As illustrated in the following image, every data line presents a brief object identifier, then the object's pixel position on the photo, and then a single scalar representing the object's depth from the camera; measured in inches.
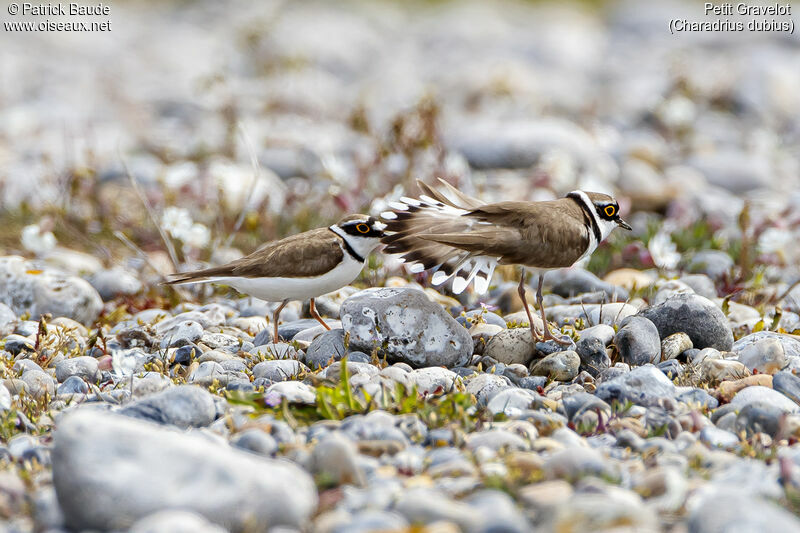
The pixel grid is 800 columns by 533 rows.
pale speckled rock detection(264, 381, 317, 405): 354.9
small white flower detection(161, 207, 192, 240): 553.6
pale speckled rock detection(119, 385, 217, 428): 339.6
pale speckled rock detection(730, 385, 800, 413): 359.6
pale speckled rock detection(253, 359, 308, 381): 402.6
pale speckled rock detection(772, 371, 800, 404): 377.1
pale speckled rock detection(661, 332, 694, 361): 427.2
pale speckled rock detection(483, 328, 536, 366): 432.8
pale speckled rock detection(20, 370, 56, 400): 390.6
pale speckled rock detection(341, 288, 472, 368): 421.4
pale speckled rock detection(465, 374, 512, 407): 379.2
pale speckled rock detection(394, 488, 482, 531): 256.1
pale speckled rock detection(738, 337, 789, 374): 409.1
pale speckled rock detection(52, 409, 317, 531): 255.8
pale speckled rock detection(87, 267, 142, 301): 575.8
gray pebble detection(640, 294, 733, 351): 441.4
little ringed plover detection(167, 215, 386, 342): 447.8
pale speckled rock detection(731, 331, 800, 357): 431.4
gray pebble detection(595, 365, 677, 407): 373.4
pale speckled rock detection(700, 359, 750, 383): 399.2
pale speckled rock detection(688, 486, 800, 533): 243.3
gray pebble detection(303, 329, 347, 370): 425.4
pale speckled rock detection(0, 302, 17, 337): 486.6
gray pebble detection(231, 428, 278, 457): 310.7
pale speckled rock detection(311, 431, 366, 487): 290.8
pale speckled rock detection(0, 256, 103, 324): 522.9
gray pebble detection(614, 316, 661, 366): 422.9
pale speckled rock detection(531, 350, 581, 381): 408.5
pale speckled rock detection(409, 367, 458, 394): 387.9
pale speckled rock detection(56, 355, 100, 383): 419.5
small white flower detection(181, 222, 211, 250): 555.2
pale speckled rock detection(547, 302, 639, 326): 481.7
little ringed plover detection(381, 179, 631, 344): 417.7
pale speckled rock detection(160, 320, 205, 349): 454.9
